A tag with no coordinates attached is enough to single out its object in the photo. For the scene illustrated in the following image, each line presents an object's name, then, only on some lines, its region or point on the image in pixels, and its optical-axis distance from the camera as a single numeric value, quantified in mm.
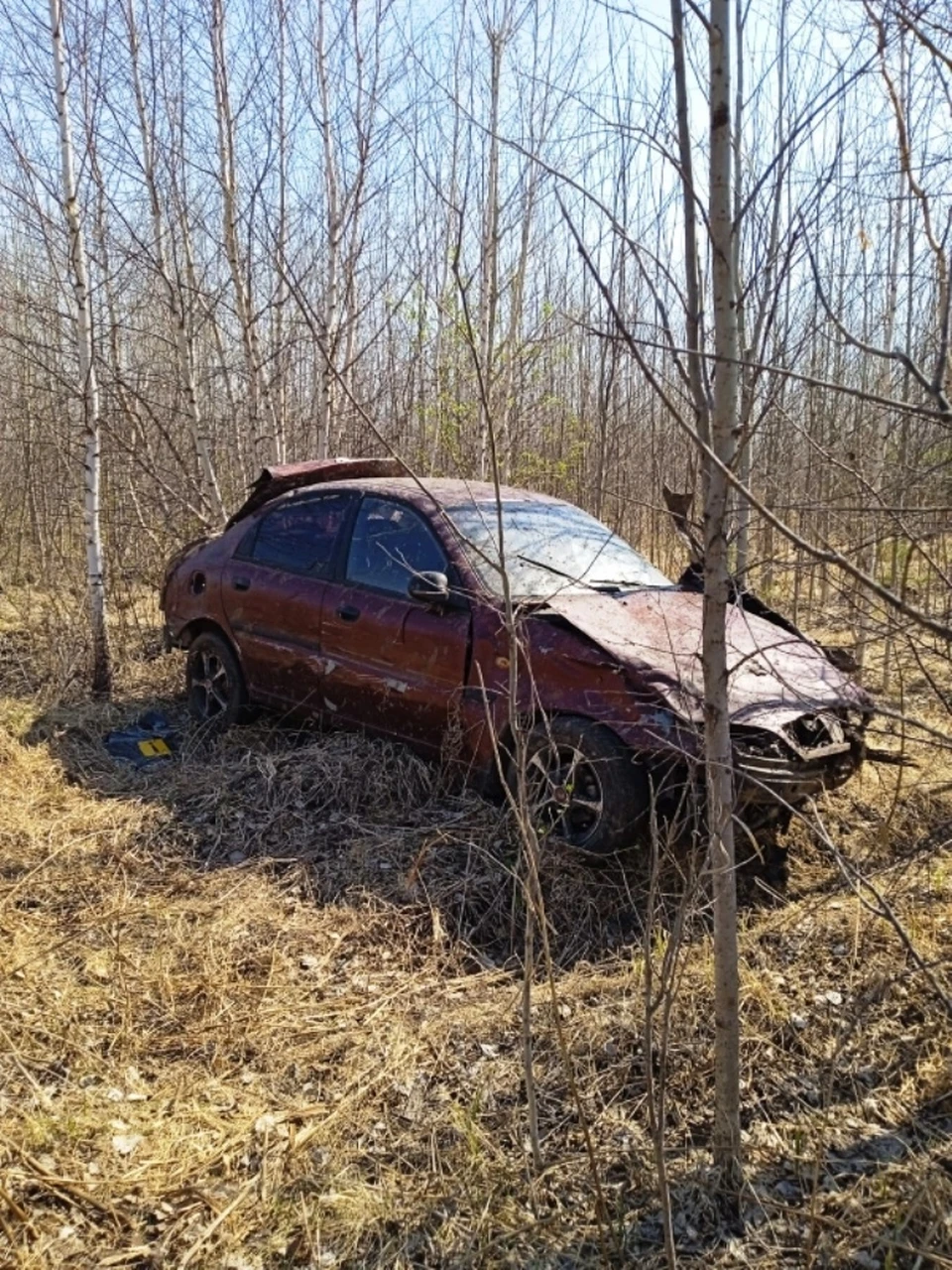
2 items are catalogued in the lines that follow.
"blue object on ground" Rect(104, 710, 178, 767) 5855
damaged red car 3959
